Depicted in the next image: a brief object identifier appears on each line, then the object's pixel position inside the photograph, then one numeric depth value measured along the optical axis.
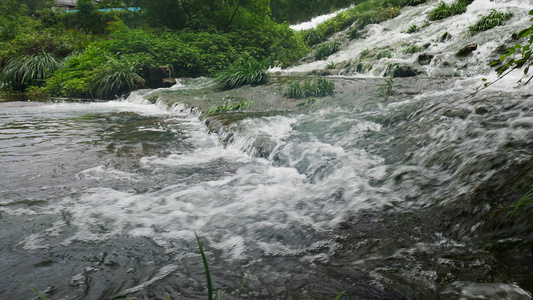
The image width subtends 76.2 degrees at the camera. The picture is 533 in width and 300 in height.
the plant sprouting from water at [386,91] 6.04
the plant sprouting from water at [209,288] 0.89
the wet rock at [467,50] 7.90
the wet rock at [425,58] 8.69
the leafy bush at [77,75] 10.84
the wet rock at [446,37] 9.85
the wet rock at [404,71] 7.98
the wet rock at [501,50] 7.20
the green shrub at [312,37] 17.88
